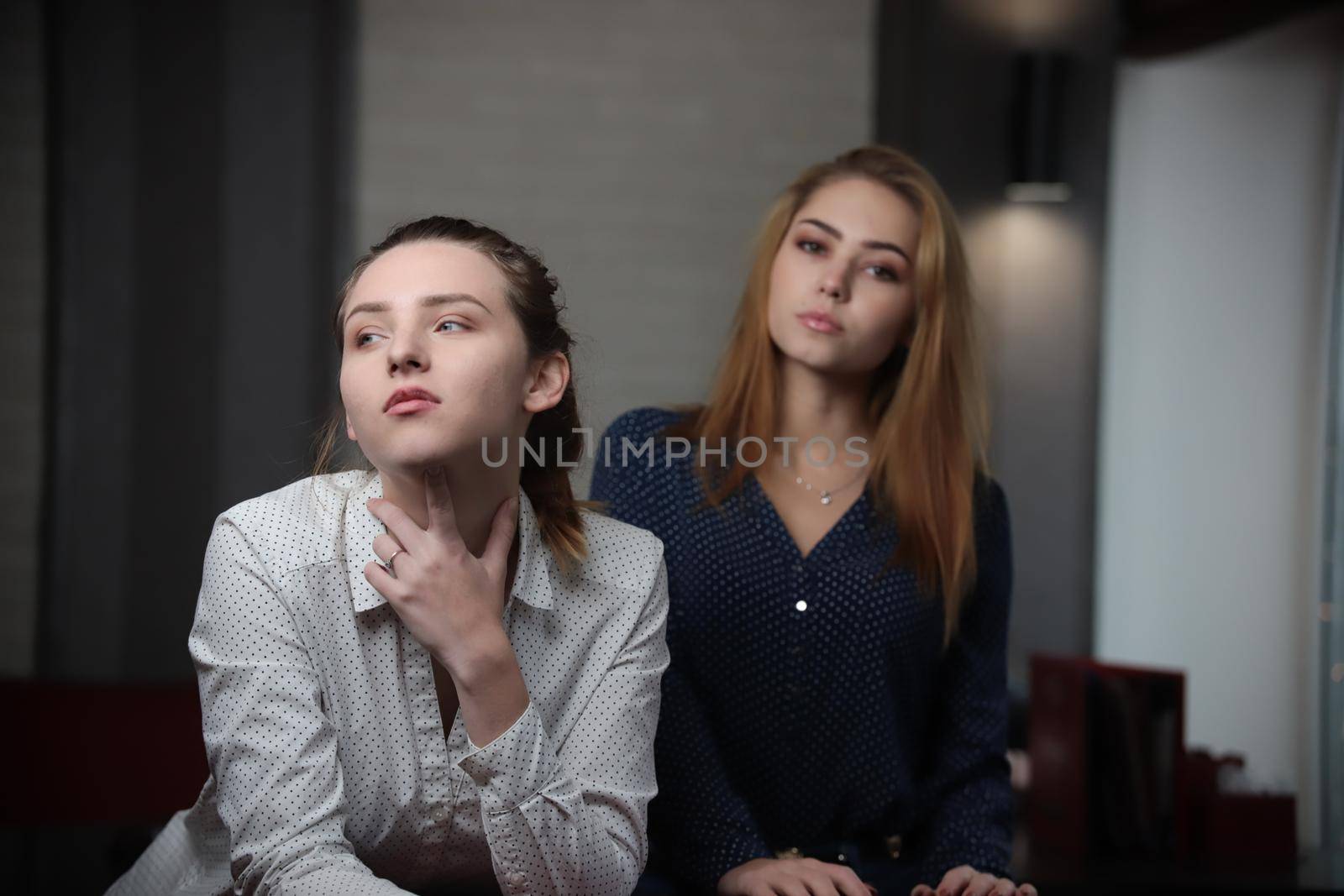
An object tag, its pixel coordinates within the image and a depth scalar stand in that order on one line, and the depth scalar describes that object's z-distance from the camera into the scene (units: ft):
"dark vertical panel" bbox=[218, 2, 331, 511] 12.05
